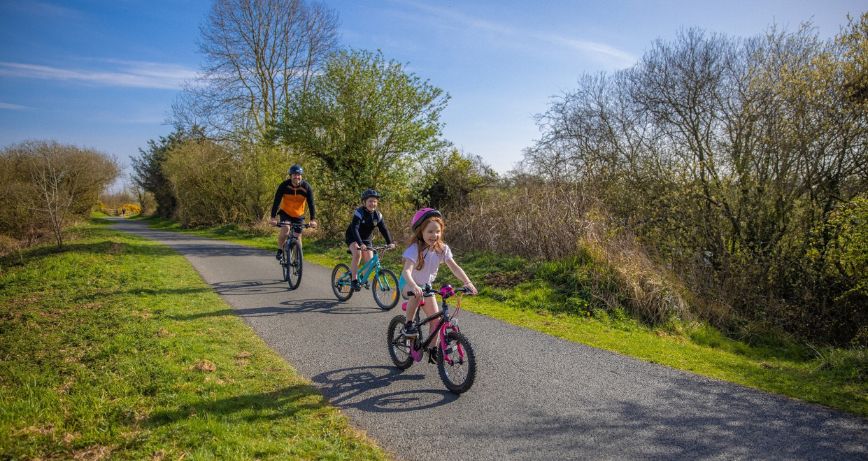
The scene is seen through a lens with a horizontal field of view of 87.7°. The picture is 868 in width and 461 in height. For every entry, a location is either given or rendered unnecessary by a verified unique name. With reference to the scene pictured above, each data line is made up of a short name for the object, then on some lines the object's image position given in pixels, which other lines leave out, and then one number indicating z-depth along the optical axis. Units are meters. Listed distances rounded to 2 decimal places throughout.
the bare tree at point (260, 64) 24.73
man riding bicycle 8.97
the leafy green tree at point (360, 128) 16.78
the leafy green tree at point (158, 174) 42.45
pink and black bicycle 4.14
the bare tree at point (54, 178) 17.61
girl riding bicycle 4.41
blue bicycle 7.65
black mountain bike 9.10
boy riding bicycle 7.36
